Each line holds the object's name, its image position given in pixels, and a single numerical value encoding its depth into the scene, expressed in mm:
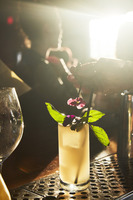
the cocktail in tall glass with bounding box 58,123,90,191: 696
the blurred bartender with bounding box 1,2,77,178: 972
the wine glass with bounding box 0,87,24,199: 567
